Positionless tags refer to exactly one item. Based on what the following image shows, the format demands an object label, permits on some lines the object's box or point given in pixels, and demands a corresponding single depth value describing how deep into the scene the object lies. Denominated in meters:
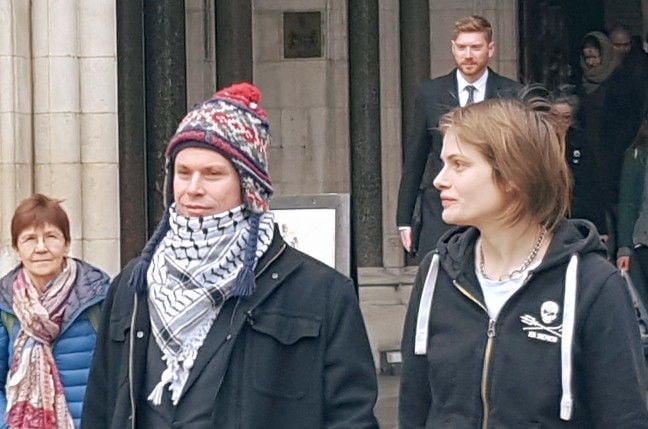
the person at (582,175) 10.52
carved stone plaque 12.91
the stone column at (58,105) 9.77
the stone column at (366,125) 12.18
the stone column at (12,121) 9.67
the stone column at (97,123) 9.80
